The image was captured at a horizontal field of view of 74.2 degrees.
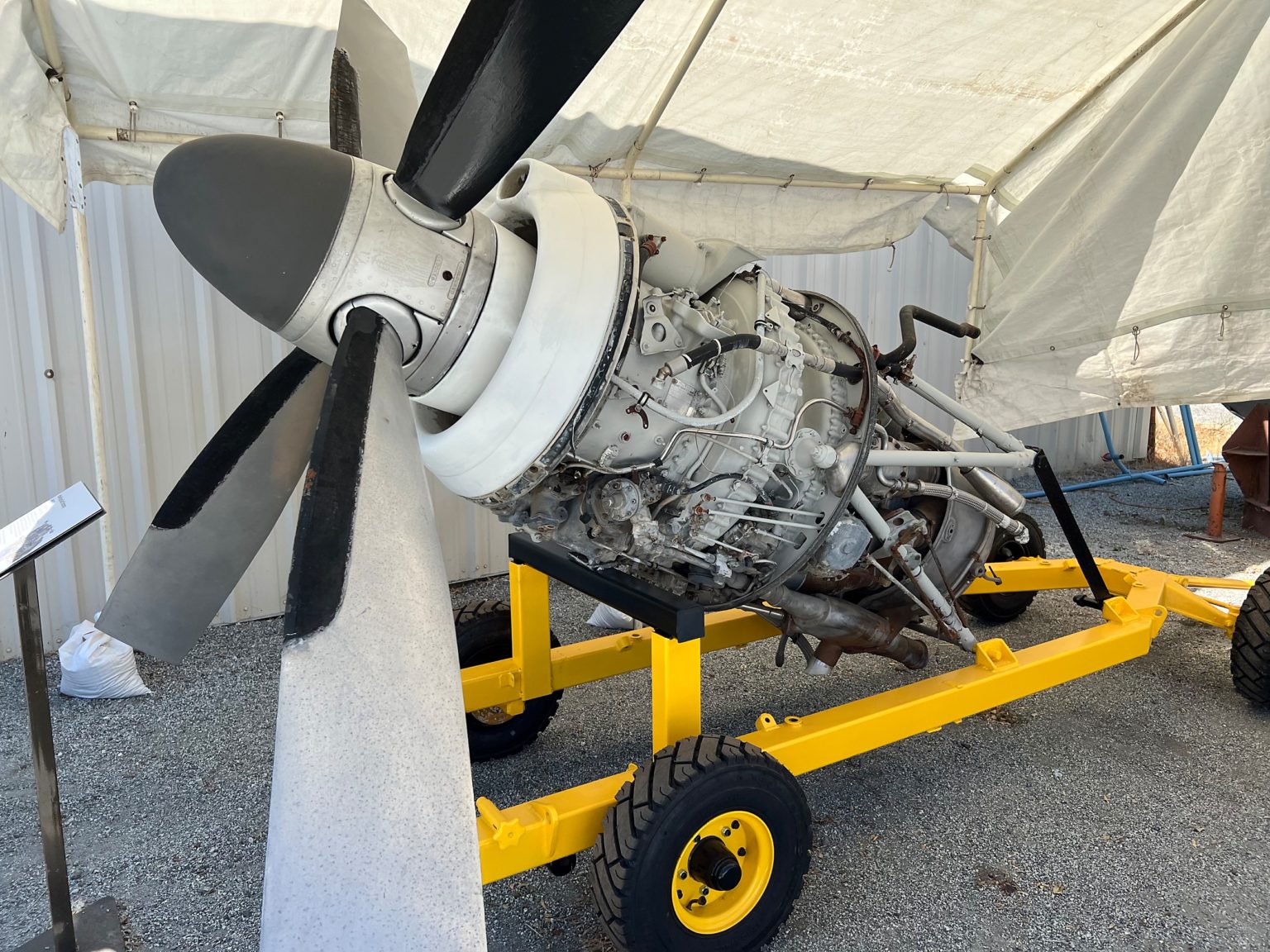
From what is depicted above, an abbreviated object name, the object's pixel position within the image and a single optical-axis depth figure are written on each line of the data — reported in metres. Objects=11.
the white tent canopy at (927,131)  2.88
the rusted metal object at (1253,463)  5.81
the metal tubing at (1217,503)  5.73
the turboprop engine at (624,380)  1.63
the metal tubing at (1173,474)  7.43
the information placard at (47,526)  1.87
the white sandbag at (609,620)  4.22
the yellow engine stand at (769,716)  1.97
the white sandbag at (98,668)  3.42
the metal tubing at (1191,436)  7.99
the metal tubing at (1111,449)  7.84
